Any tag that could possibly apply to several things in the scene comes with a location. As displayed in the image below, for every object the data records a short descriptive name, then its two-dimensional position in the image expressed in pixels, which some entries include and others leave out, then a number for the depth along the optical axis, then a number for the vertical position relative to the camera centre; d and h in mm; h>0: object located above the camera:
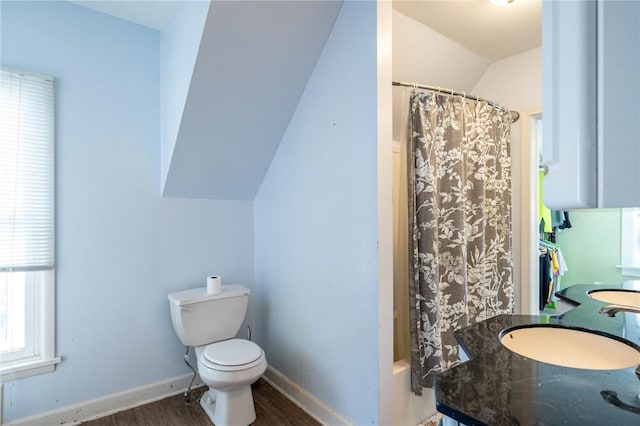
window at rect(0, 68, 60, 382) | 1736 -71
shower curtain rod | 1868 +711
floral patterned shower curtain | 1828 -70
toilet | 1802 -793
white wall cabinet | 402 +137
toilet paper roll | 2162 -470
